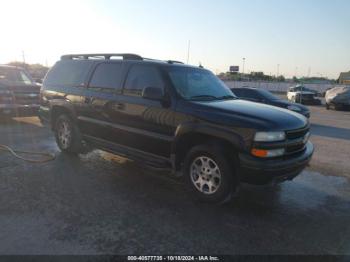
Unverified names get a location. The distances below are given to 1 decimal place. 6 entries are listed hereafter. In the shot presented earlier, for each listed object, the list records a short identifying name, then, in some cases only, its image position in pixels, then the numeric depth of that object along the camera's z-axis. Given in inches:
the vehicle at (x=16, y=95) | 431.8
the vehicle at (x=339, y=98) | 833.5
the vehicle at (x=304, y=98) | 1018.7
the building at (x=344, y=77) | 2940.9
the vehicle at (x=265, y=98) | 479.2
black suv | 166.1
